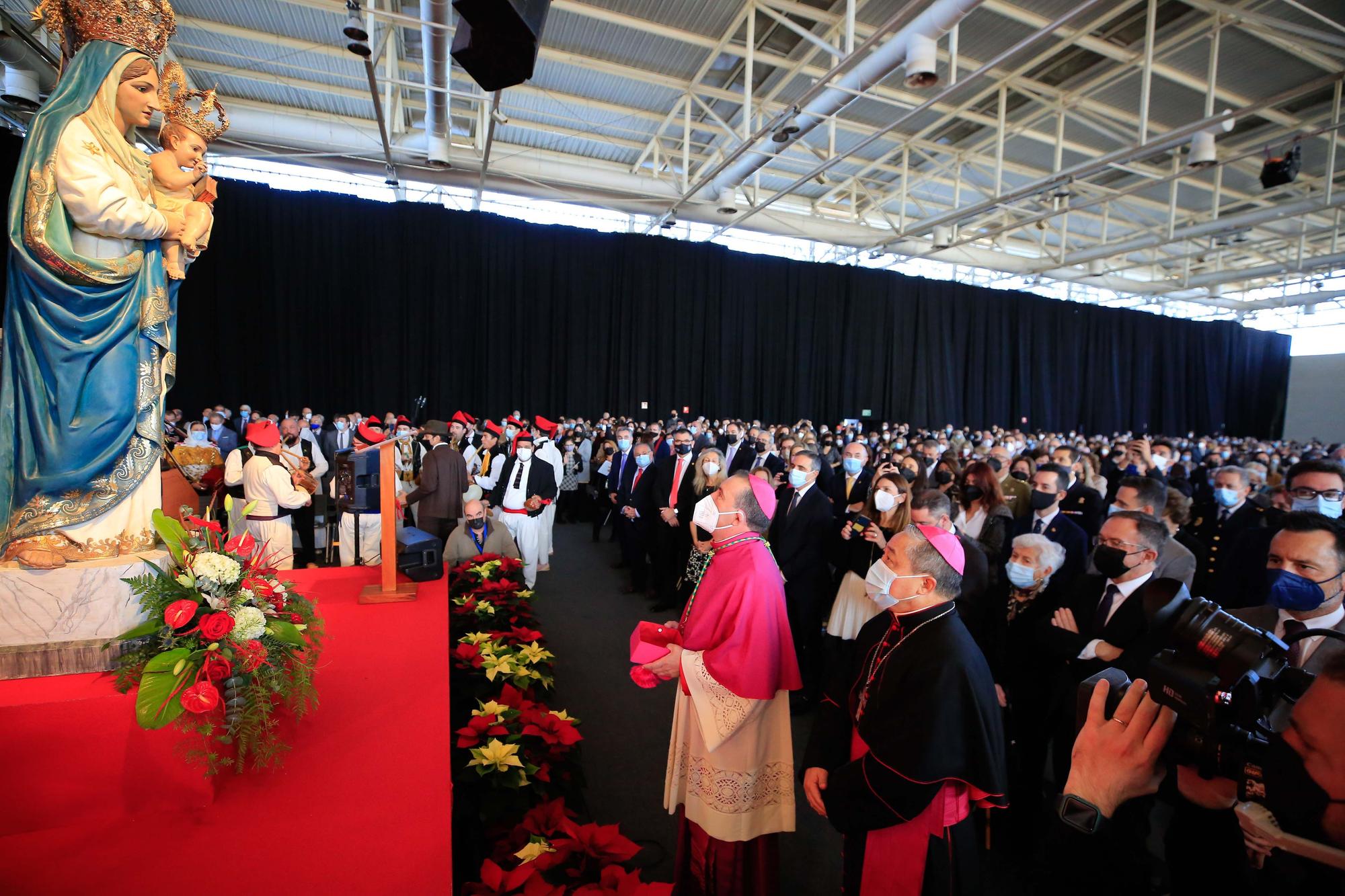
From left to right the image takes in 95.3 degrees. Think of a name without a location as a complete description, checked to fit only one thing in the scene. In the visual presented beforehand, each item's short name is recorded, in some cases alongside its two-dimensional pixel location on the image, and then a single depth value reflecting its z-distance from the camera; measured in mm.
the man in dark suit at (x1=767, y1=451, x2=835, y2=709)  3992
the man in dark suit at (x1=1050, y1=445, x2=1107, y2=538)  4980
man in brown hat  5520
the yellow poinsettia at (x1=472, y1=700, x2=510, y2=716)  2607
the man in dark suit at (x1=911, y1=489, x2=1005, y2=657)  2980
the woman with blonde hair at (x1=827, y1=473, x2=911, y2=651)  3730
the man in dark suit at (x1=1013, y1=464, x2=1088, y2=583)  3592
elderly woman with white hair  2744
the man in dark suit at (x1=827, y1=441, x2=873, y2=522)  5873
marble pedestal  2055
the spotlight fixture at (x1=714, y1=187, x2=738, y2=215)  11630
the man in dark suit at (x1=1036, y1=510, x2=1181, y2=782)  2264
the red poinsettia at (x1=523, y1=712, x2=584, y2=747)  2480
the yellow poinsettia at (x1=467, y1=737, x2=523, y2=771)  2268
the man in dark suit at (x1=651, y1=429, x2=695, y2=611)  5859
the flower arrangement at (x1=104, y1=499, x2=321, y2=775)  1731
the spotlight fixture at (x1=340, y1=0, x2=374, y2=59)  5738
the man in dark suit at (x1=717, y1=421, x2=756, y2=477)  8008
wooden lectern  3305
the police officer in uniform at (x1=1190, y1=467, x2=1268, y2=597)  4094
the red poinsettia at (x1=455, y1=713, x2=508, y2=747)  2408
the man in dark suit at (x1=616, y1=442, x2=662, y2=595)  6273
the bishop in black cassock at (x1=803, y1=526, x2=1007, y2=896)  1585
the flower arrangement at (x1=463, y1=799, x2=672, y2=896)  1638
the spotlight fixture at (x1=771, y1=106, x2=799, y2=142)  7758
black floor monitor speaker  3822
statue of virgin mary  2102
